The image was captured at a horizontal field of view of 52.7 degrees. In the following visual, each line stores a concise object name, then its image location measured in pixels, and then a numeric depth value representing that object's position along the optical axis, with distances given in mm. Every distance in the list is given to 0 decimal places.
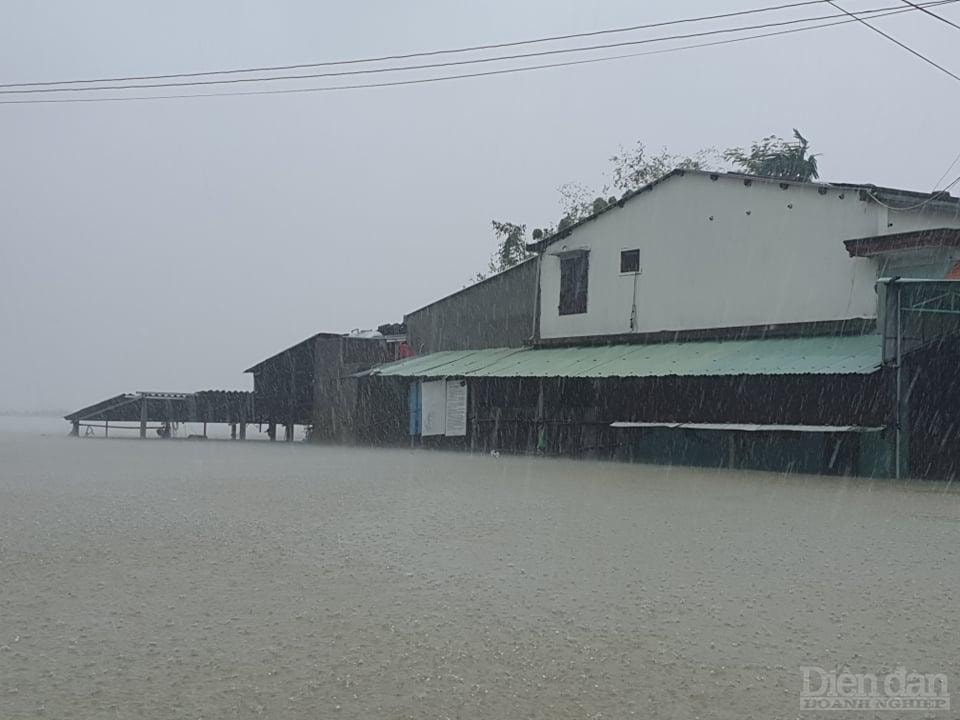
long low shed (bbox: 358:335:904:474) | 17062
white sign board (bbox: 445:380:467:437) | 25225
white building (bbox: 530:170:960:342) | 17734
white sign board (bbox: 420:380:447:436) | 25719
